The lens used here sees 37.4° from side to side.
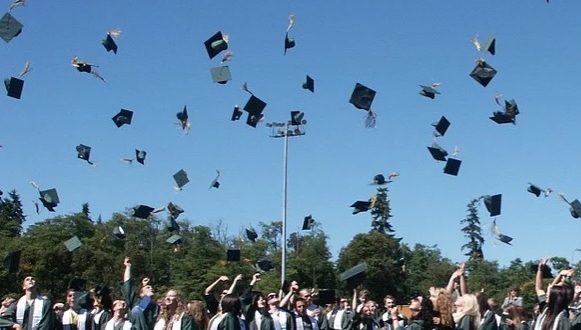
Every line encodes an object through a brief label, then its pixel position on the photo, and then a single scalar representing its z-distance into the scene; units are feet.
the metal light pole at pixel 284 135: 118.73
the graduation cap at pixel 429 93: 46.50
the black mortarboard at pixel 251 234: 62.90
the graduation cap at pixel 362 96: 46.90
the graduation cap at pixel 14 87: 47.01
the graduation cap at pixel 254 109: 50.83
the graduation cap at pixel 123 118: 51.98
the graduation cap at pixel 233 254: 51.59
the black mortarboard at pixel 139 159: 54.13
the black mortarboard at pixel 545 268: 27.68
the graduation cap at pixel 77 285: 45.18
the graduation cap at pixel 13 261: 49.78
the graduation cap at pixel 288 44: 45.14
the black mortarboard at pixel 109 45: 45.62
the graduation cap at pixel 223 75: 46.97
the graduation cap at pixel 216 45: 46.85
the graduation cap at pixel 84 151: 55.36
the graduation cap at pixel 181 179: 53.96
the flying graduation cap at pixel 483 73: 44.11
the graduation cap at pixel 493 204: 48.03
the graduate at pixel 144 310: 31.09
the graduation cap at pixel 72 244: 49.78
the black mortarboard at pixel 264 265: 57.09
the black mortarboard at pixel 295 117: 61.36
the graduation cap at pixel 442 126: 50.57
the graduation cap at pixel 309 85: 50.98
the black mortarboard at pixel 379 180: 55.31
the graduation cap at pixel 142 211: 51.93
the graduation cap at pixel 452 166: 49.73
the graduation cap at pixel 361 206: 53.01
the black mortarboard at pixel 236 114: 52.47
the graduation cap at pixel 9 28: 41.63
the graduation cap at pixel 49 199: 52.14
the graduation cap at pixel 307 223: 66.08
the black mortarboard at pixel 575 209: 47.06
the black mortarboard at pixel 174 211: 58.39
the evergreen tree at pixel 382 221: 236.02
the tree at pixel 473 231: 284.82
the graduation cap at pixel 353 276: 40.65
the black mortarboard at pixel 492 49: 43.86
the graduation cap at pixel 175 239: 56.13
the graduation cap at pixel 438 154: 50.13
